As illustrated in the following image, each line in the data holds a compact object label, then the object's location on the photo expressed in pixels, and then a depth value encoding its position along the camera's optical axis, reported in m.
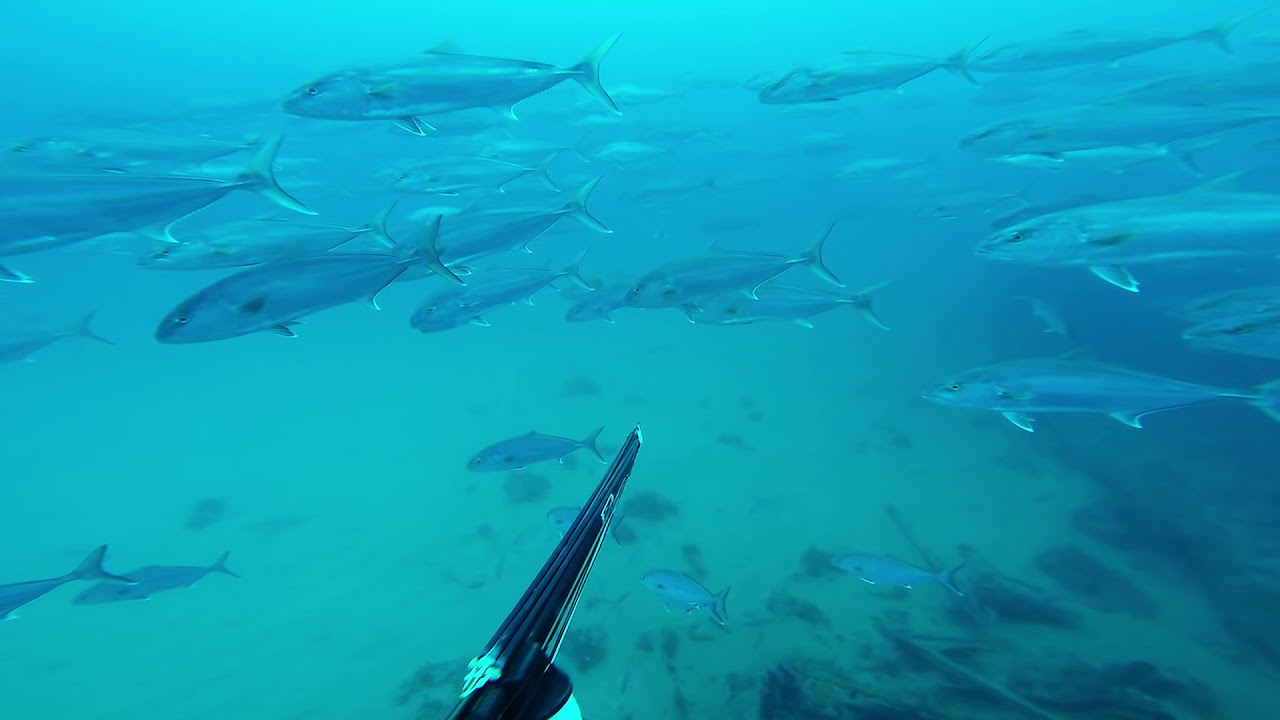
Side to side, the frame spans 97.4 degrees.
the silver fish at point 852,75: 5.39
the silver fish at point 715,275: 5.24
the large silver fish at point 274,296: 3.04
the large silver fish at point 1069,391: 3.48
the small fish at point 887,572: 4.40
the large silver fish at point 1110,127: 5.20
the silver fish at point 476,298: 5.09
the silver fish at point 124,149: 5.57
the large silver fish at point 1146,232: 3.49
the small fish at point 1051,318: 8.46
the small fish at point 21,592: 3.54
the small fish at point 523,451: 5.29
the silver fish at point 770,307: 5.56
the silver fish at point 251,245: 4.16
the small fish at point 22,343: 6.84
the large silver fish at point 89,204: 2.90
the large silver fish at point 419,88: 3.80
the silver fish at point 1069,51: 6.45
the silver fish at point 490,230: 4.80
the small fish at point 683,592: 4.51
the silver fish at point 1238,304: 4.15
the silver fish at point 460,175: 7.61
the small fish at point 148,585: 4.74
